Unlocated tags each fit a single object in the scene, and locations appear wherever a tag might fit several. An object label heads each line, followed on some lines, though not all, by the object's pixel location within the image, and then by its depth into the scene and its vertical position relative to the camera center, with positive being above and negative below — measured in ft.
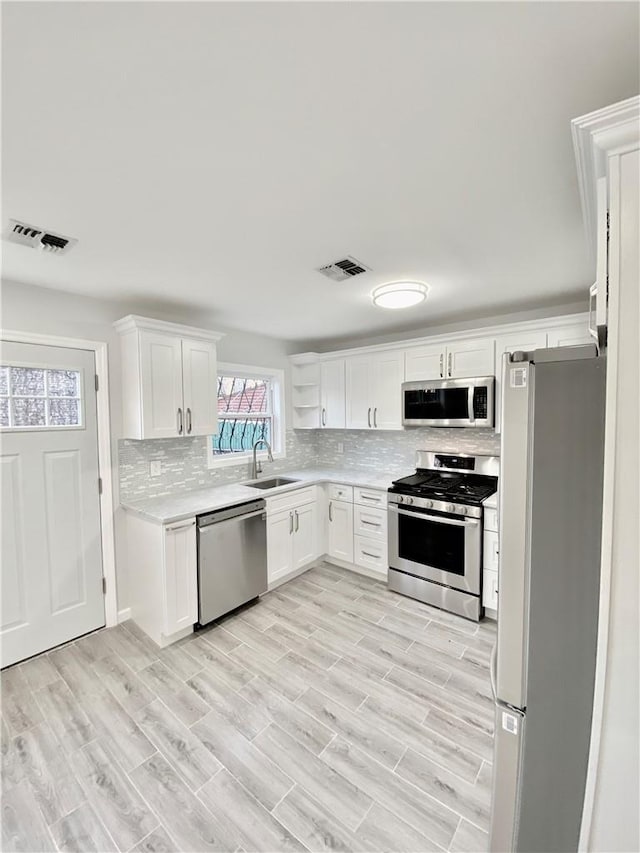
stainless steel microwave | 9.70 +0.29
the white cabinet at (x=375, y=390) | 11.69 +0.81
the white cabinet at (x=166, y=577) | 7.94 -3.83
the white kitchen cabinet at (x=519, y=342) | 9.19 +1.87
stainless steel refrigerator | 3.20 -1.66
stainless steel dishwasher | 8.58 -3.75
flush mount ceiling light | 7.93 +2.74
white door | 7.50 -1.92
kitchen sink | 12.25 -2.44
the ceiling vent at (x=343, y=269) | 6.81 +2.92
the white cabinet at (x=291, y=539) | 10.43 -3.97
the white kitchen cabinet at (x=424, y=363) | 10.75 +1.57
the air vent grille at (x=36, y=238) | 5.39 +2.89
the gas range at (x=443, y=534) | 9.07 -3.36
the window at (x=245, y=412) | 11.98 +0.08
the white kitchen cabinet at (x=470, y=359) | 9.88 +1.55
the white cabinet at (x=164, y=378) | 8.62 +0.97
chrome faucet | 12.40 -1.90
